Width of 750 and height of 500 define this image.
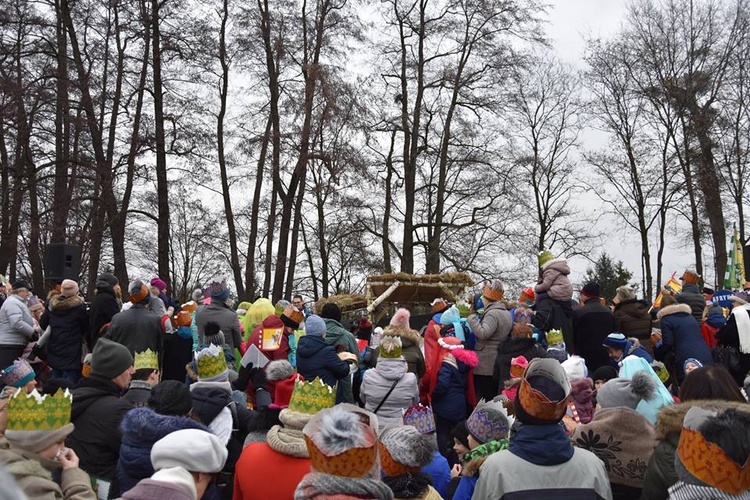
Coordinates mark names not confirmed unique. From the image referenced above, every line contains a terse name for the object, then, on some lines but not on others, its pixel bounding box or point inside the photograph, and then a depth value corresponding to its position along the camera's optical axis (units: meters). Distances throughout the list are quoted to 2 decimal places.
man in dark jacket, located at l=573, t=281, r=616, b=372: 9.27
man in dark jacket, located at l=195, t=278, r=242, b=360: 8.92
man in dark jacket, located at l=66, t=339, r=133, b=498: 4.32
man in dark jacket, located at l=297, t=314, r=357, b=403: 7.45
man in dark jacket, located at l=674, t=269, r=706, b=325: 10.34
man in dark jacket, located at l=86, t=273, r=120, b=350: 9.48
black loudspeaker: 13.45
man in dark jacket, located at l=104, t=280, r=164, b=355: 8.60
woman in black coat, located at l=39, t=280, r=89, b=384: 9.48
